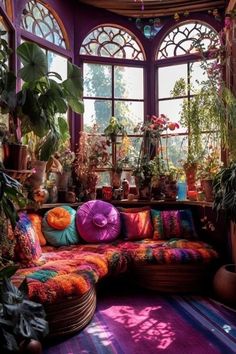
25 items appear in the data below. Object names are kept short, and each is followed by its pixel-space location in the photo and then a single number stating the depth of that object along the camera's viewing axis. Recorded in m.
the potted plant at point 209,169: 3.62
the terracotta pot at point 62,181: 3.94
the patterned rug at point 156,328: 2.34
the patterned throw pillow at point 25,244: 2.71
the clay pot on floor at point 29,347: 1.74
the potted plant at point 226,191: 2.96
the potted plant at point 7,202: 1.88
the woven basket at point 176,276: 3.30
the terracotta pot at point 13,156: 2.66
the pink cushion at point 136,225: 3.74
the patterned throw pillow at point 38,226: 3.39
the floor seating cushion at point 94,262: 2.41
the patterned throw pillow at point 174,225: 3.76
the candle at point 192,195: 3.91
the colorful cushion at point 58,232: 3.45
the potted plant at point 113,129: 4.10
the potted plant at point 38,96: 2.66
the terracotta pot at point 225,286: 2.99
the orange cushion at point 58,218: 3.47
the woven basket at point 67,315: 2.39
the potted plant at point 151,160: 4.04
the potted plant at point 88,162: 3.99
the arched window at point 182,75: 3.84
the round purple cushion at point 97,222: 3.59
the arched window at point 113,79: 4.29
